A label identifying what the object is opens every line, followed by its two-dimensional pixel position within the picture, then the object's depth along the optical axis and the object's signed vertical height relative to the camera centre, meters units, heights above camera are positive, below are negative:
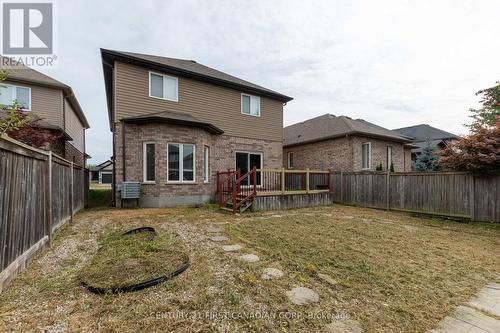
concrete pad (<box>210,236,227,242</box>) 4.92 -1.52
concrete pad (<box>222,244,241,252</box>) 4.28 -1.51
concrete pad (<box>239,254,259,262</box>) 3.77 -1.50
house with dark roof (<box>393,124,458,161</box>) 20.19 +3.44
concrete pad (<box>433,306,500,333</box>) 2.24 -1.59
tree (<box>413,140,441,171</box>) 16.82 +0.61
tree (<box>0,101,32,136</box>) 3.79 +0.82
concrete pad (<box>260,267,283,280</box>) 3.15 -1.49
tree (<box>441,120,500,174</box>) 7.17 +0.56
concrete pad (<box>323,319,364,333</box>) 2.12 -1.50
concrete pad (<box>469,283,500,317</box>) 2.63 -1.62
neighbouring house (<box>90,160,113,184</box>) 42.14 -0.40
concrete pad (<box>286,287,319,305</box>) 2.59 -1.50
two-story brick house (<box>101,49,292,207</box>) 9.27 +1.87
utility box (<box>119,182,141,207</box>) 8.91 -0.79
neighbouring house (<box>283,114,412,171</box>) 14.59 +1.56
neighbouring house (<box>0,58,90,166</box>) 11.76 +3.89
